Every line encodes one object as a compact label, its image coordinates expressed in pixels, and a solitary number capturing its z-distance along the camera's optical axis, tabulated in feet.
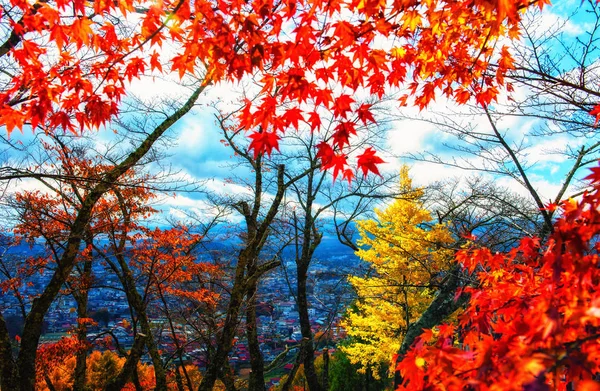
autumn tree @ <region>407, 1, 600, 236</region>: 11.50
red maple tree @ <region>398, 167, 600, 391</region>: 3.54
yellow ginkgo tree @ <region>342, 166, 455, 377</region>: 43.52
